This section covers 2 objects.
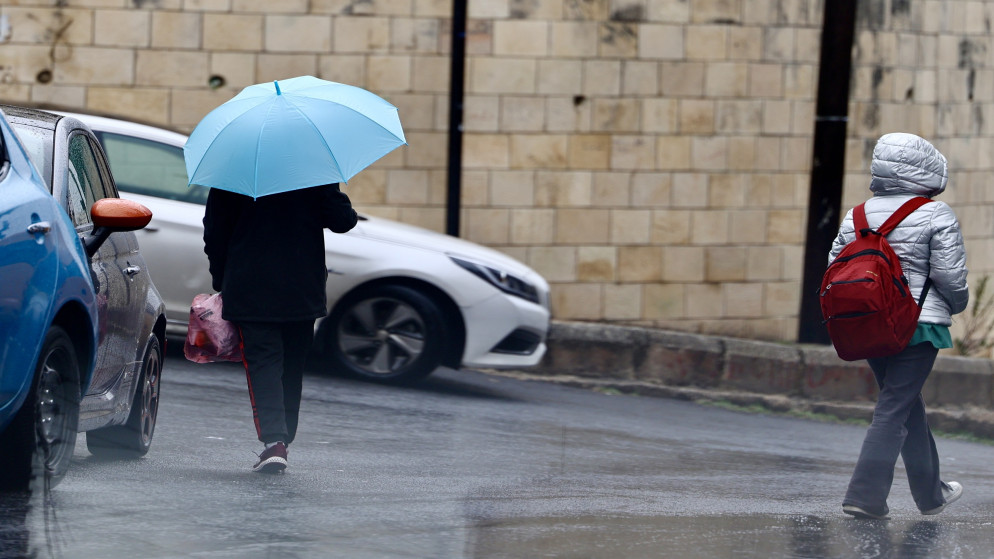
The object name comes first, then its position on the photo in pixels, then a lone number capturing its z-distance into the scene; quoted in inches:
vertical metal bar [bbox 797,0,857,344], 936.9
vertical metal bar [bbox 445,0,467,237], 903.1
